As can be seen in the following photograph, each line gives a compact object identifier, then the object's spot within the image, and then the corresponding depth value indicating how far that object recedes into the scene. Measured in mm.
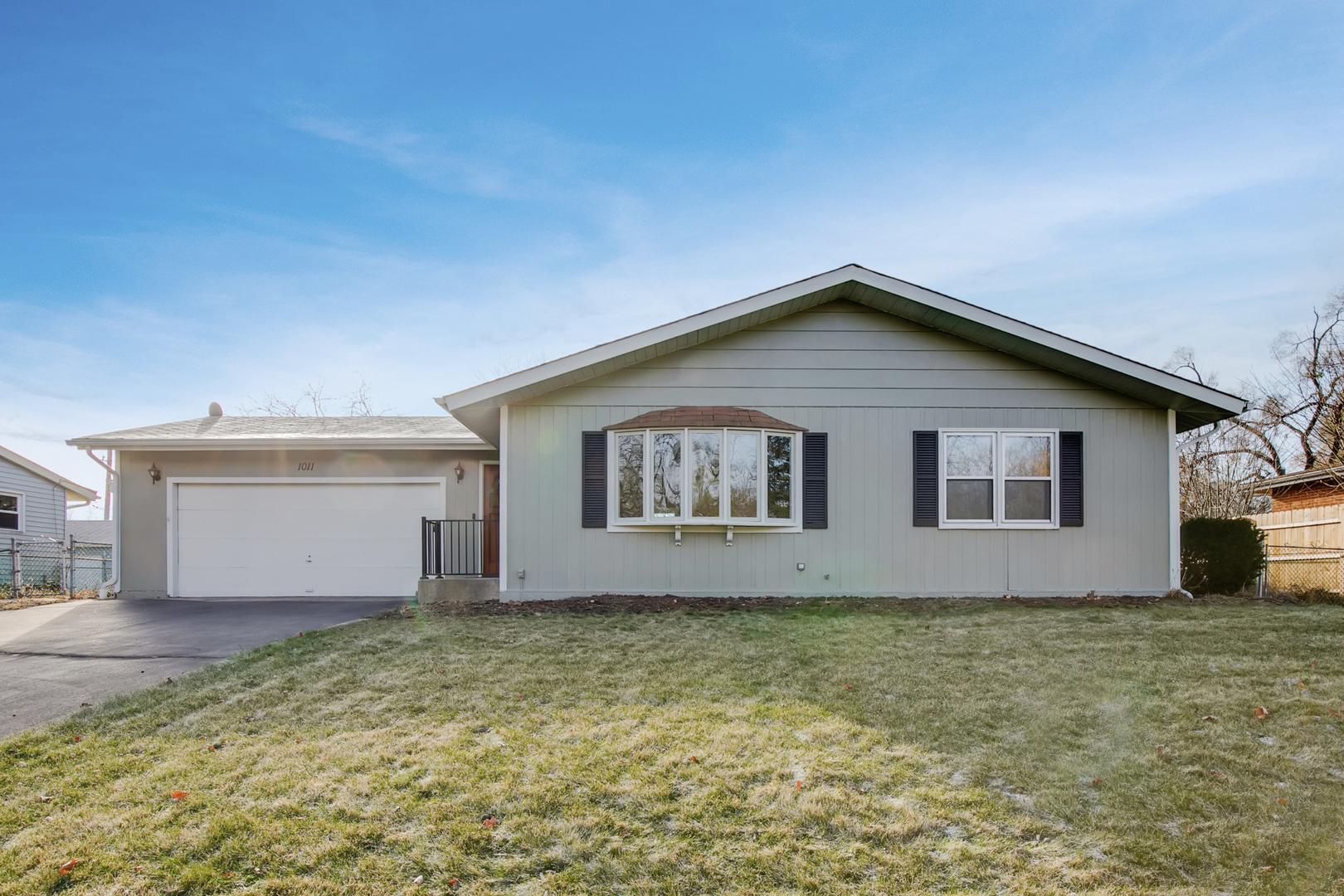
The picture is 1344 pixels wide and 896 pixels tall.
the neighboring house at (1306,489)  17484
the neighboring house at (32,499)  19688
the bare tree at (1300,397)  23969
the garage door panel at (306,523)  13086
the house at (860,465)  10070
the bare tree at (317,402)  28578
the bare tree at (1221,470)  22141
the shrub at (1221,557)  10664
